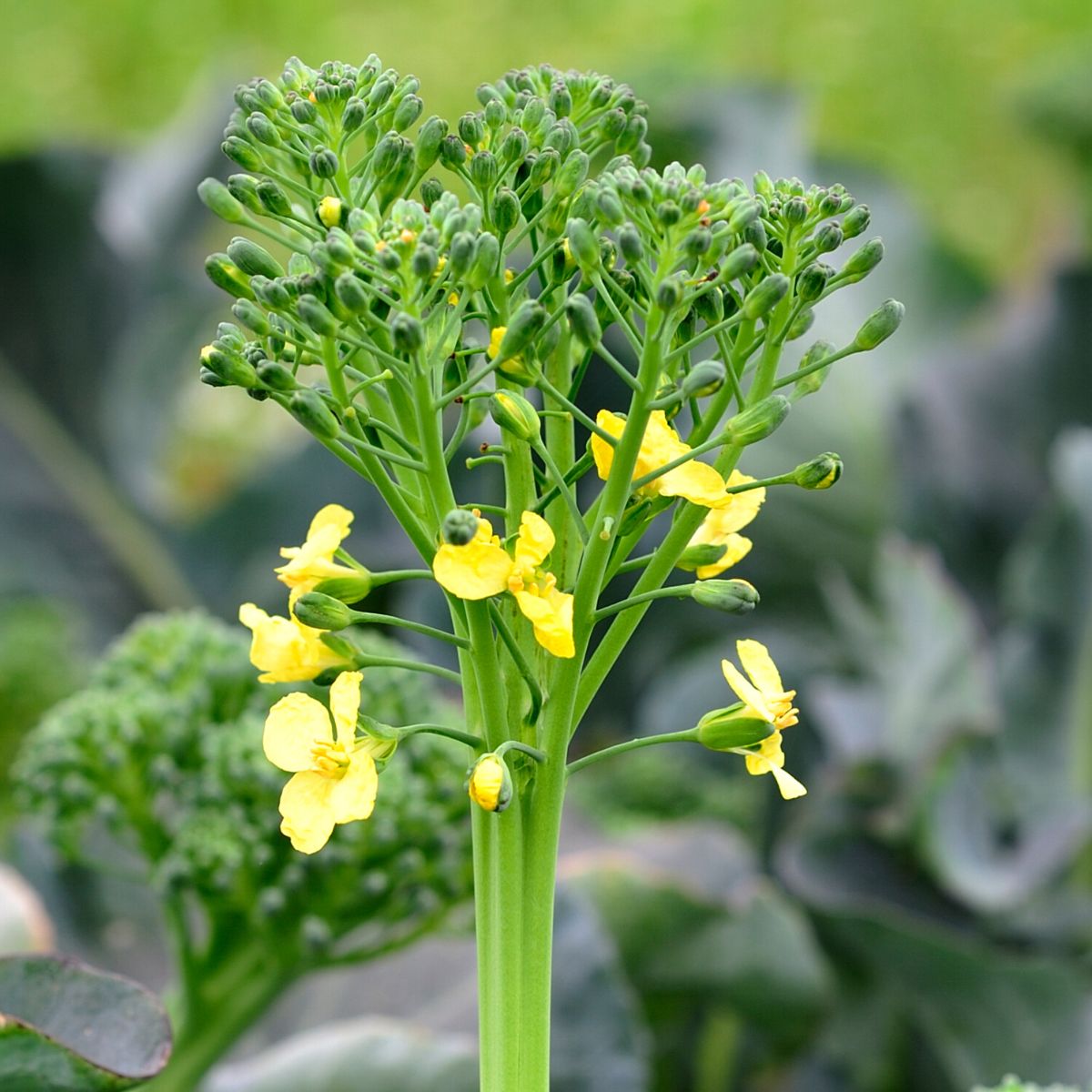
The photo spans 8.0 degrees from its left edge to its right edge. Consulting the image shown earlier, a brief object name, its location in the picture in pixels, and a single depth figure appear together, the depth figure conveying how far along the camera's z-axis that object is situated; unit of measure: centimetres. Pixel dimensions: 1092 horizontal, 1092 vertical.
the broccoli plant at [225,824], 120
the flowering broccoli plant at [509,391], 106
